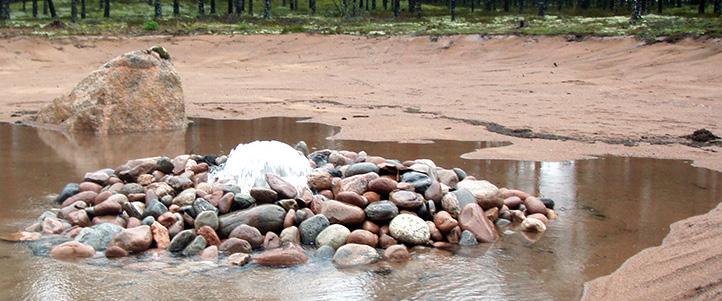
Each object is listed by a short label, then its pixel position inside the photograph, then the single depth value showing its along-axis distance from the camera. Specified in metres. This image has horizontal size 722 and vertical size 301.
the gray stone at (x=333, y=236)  5.41
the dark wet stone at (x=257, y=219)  5.58
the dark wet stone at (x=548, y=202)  6.40
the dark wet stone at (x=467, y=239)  5.58
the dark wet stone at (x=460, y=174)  6.88
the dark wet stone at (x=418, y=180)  6.12
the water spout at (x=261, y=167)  6.32
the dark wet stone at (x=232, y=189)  6.00
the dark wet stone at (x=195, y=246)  5.27
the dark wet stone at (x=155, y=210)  5.81
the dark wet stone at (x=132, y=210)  5.82
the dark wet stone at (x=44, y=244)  5.22
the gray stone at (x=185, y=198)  6.00
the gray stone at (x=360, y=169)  6.46
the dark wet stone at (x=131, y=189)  6.32
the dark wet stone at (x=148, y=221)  5.65
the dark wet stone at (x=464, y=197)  6.02
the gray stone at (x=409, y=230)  5.51
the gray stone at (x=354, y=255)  5.09
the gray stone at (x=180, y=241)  5.31
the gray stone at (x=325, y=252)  5.24
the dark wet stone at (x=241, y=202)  5.78
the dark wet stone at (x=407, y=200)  5.80
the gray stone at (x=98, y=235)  5.33
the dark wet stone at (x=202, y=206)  5.74
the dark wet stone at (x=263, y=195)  5.84
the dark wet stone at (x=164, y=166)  6.85
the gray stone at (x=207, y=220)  5.54
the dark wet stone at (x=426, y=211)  5.84
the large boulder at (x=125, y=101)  10.53
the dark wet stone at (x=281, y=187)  5.91
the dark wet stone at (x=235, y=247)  5.31
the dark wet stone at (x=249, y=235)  5.42
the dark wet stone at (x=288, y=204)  5.78
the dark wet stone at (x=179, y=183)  6.36
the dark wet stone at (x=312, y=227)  5.52
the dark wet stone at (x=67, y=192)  6.47
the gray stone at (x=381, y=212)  5.68
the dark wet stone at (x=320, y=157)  7.21
